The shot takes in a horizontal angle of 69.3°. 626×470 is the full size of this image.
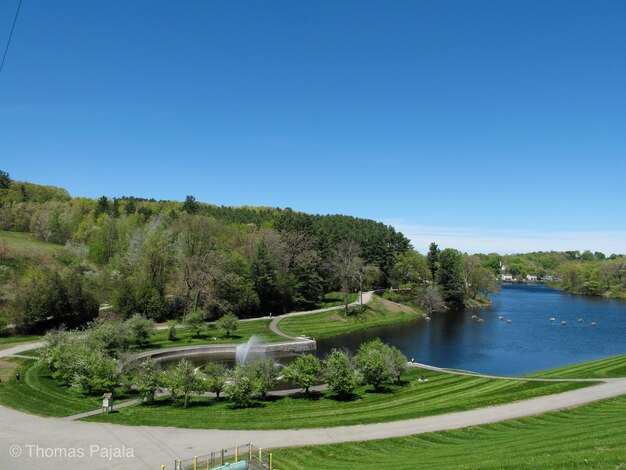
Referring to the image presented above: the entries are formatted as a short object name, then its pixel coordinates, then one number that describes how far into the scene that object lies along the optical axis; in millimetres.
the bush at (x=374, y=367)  35219
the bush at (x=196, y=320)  59125
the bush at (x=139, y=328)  50812
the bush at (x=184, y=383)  30859
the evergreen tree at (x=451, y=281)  104312
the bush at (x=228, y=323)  59125
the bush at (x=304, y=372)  33438
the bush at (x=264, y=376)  31409
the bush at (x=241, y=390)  30625
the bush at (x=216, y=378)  32281
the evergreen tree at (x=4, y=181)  143625
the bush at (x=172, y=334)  56625
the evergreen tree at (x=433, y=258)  111188
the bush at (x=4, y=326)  53625
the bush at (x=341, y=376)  33094
